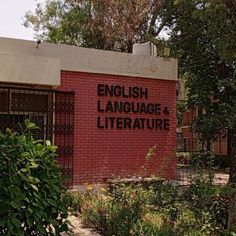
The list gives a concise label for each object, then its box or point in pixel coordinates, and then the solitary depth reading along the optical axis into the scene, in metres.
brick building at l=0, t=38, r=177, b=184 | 10.23
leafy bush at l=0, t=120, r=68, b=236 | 4.20
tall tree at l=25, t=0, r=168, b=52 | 19.92
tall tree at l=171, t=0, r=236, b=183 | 16.08
